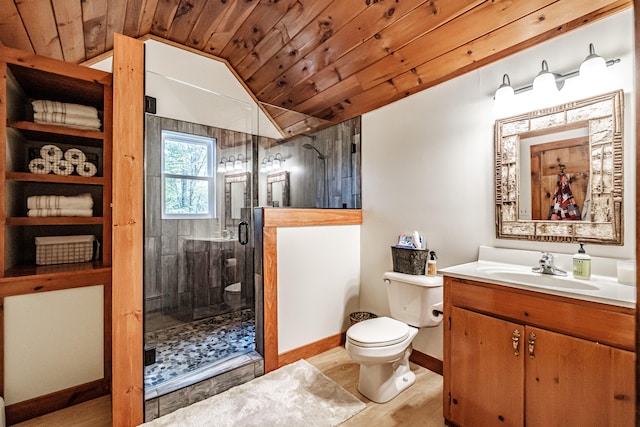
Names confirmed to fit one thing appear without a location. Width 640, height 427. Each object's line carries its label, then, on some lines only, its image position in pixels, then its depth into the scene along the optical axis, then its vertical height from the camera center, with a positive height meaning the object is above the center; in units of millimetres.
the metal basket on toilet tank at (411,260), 2113 -362
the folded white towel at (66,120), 1858 +639
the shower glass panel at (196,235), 1896 -178
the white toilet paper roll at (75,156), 1984 +408
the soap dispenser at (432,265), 2076 -389
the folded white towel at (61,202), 1864 +82
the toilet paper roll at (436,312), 1979 -703
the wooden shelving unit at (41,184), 1656 +213
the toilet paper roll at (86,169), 2021 +322
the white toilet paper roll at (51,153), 1903 +409
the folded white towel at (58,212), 1851 +13
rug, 1653 -1200
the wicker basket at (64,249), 1945 -249
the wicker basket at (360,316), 2520 -925
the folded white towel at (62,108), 1854 +713
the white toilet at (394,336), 1764 -787
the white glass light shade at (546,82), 1596 +729
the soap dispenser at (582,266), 1421 -275
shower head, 2980 +676
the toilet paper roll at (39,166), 1869 +317
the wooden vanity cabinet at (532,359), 1101 -658
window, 2090 +293
